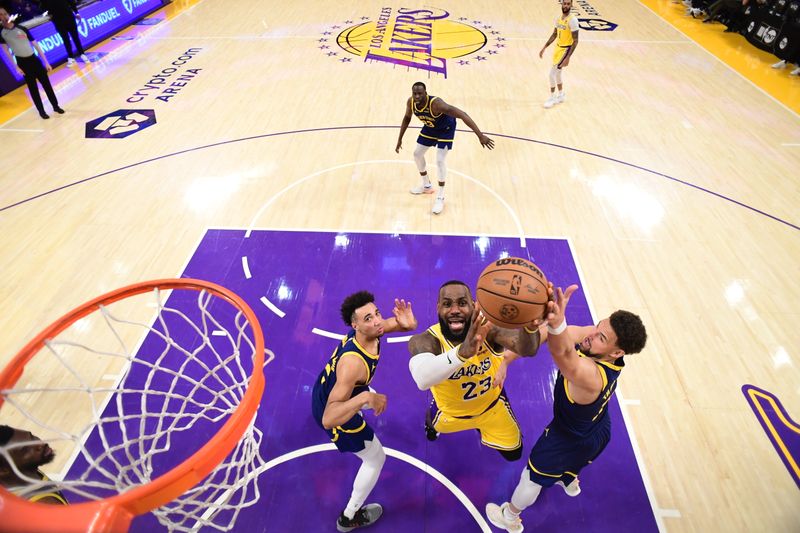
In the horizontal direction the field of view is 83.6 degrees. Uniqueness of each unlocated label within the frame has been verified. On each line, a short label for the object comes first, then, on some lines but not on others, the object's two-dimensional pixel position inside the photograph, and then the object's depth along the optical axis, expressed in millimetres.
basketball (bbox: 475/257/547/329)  2488
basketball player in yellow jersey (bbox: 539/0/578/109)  7969
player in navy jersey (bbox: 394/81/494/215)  5426
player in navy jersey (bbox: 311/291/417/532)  2830
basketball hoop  1786
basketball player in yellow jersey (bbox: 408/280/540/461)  2582
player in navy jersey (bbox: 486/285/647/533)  2432
